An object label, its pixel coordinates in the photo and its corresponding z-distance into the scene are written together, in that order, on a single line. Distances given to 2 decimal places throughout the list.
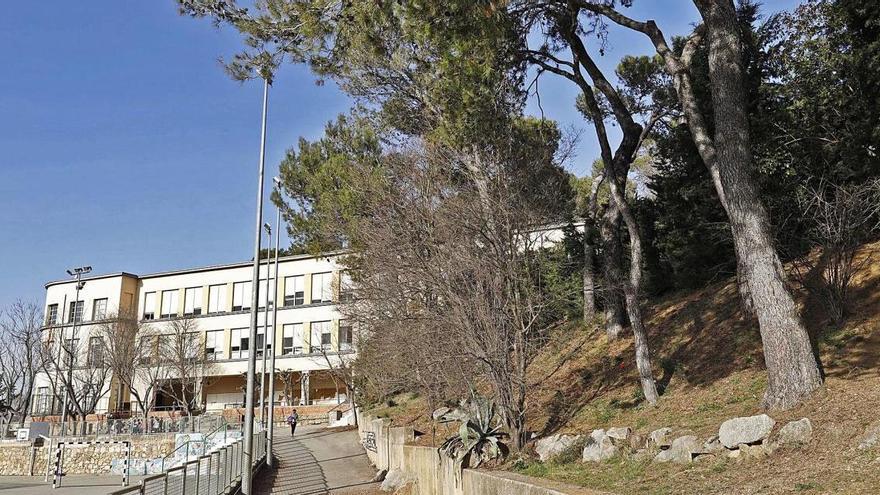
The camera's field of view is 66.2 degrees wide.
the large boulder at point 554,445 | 11.18
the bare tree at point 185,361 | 50.00
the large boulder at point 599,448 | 10.27
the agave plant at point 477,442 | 11.56
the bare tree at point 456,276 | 12.94
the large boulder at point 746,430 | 8.77
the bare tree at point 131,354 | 48.75
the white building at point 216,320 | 52.78
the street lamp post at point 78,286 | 45.72
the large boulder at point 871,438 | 7.52
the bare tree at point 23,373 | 50.75
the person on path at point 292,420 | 38.69
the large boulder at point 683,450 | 9.09
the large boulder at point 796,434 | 8.50
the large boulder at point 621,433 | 10.51
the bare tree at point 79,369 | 48.66
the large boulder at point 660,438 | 9.74
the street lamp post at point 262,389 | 31.55
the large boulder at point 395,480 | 15.99
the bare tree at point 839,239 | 13.02
